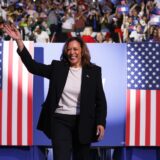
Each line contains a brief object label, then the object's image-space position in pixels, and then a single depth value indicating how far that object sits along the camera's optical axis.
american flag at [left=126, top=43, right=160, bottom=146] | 14.78
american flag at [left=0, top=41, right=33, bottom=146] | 14.74
